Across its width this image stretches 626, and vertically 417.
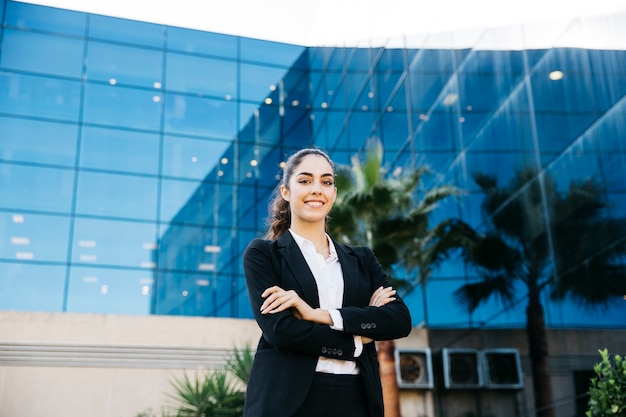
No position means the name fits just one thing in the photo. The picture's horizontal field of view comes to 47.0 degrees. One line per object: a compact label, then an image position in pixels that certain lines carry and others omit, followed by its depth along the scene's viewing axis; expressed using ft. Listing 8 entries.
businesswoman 7.29
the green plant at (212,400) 38.60
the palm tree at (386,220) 42.75
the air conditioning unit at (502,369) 40.81
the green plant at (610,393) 21.39
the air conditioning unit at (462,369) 46.22
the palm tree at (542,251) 31.04
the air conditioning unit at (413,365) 52.42
